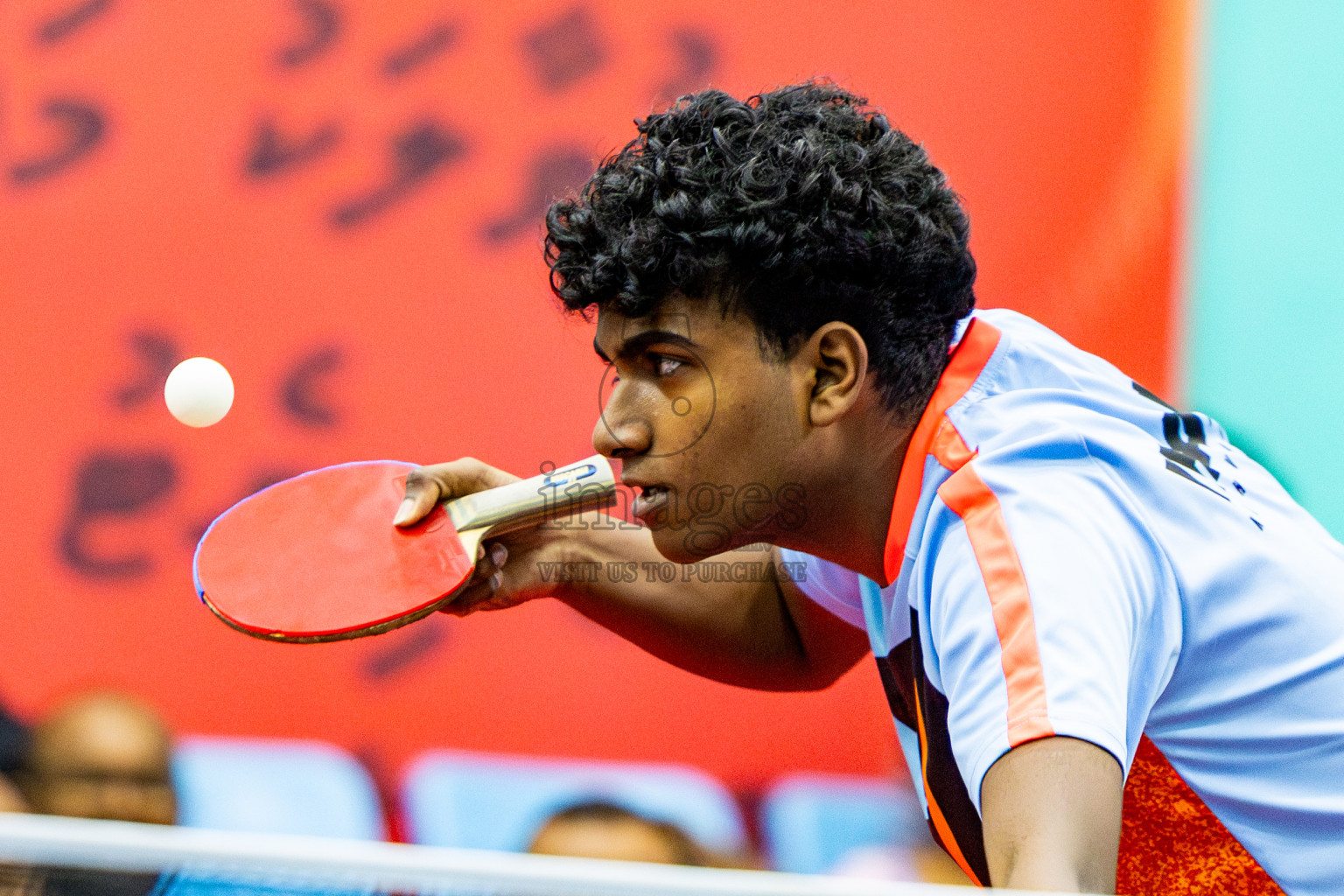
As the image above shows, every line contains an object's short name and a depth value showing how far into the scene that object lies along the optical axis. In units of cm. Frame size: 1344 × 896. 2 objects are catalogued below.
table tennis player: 486
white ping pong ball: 529
